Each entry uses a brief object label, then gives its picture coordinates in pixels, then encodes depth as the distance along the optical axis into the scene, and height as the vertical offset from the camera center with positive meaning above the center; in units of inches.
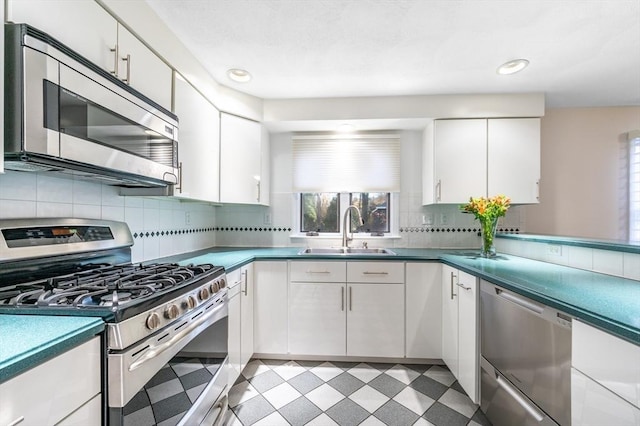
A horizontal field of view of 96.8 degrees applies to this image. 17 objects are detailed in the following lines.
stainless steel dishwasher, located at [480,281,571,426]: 42.5 -26.1
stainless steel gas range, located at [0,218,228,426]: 33.3 -13.0
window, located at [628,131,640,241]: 103.3 +10.0
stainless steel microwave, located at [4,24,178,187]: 32.7 +13.1
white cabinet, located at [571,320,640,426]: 31.9 -20.5
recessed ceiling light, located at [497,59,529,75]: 75.4 +39.8
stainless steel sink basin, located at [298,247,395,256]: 101.7 -14.4
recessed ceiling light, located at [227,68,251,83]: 81.6 +40.1
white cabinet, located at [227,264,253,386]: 71.1 -29.5
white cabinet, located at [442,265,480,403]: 66.4 -30.1
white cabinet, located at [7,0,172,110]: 36.3 +26.6
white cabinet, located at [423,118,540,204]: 94.7 +18.0
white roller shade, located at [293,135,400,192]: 110.3 +18.3
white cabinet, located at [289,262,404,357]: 87.6 -30.2
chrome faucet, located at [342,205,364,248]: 107.0 -8.5
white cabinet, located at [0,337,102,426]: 22.9 -16.6
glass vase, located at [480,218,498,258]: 84.8 -6.9
